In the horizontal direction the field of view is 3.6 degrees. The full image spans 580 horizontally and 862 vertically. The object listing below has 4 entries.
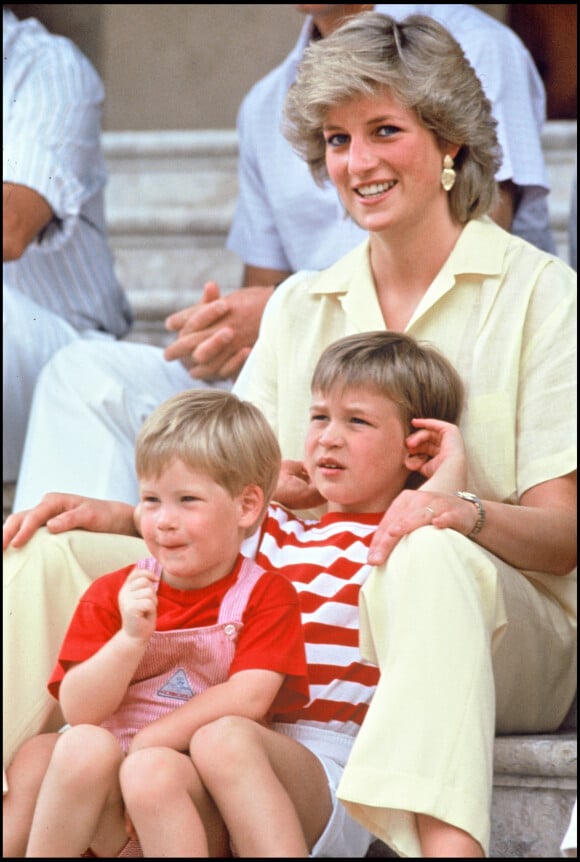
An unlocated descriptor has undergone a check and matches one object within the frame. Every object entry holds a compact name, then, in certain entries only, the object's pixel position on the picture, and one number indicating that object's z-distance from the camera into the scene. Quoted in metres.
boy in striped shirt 9.08
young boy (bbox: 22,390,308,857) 9.16
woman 9.09
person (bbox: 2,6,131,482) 10.10
